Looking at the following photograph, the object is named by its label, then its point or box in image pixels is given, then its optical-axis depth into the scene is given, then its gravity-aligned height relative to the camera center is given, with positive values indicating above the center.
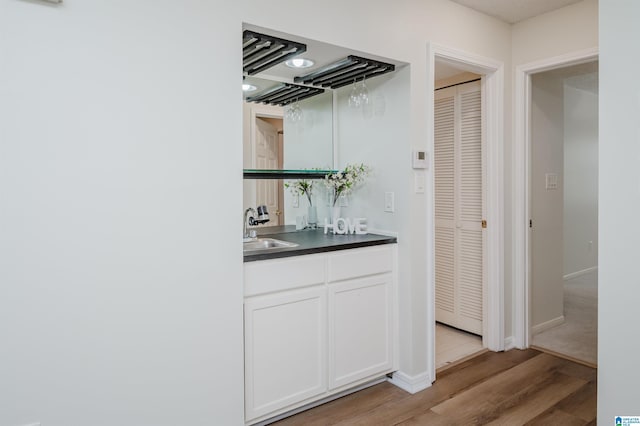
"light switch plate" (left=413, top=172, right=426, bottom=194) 2.74 +0.12
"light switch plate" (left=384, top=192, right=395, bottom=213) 2.80 -0.01
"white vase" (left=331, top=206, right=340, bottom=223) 3.02 -0.08
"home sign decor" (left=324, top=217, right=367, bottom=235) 2.91 -0.17
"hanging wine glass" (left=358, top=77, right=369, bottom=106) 2.93 +0.72
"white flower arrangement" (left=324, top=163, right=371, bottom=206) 2.98 +0.16
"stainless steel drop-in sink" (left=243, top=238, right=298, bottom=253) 2.75 -0.27
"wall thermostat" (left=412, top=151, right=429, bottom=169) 2.72 +0.26
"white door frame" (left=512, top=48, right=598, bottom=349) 3.35 -0.05
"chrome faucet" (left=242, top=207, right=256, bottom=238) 2.79 -0.13
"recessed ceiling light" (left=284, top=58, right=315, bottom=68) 2.72 +0.89
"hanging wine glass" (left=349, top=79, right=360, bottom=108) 2.94 +0.71
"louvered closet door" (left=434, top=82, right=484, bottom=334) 3.54 -0.05
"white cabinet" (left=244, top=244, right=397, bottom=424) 2.20 -0.71
